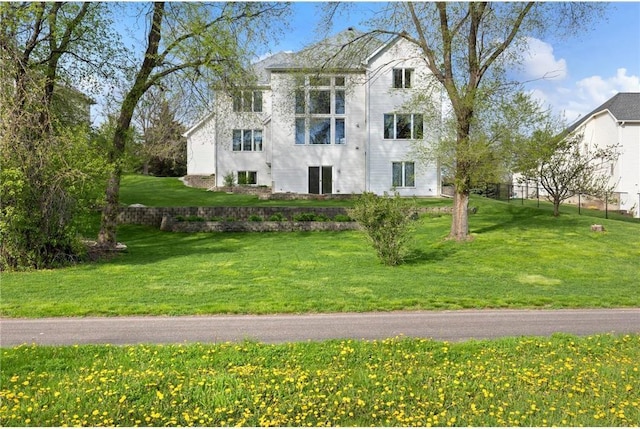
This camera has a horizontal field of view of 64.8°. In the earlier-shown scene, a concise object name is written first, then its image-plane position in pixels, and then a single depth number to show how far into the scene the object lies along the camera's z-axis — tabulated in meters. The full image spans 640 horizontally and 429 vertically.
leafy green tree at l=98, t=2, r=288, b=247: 17.42
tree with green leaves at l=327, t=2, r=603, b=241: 18.55
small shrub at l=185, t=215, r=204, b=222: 23.84
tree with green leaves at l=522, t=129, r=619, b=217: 26.52
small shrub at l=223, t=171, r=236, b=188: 39.72
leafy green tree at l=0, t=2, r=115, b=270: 13.98
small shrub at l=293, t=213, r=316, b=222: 23.92
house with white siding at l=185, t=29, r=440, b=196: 35.16
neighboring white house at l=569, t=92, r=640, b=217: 38.31
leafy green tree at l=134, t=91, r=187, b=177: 47.85
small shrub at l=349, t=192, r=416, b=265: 15.45
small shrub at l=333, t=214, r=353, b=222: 24.12
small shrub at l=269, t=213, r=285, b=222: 23.95
